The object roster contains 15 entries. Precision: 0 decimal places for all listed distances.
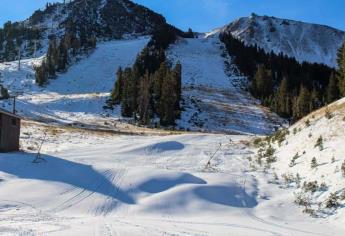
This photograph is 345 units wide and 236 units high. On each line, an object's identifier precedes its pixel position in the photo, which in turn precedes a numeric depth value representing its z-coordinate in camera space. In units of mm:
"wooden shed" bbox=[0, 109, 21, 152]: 27609
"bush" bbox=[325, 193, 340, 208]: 16906
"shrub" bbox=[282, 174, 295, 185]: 20866
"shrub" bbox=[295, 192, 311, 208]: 17781
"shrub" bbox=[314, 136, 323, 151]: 22539
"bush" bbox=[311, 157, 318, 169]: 20912
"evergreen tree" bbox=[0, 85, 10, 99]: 76312
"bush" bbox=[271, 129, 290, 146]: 27900
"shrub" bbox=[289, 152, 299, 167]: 22994
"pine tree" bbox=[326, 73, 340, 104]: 81375
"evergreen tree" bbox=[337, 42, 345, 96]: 56344
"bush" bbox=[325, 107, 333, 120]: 25006
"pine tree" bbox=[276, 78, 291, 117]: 80875
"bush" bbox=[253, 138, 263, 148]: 31197
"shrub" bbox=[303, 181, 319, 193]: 18750
